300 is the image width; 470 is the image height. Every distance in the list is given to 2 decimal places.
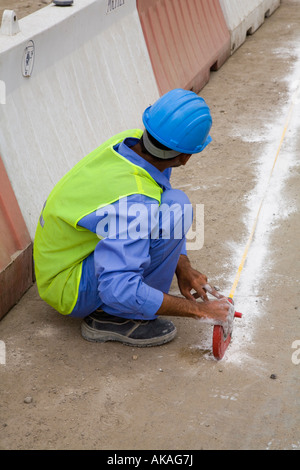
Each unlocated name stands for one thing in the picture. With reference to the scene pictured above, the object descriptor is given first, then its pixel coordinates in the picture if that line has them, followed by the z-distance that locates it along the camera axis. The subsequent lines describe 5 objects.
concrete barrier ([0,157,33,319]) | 3.85
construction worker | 3.24
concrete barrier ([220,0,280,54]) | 8.40
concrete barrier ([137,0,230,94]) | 6.41
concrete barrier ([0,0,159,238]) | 4.17
